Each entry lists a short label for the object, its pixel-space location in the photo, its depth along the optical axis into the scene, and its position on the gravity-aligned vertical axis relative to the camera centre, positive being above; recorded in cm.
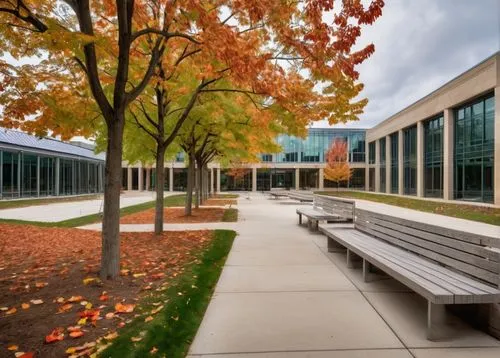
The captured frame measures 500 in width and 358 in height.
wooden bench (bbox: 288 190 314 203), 2217 -110
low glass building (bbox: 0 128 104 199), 2952 +107
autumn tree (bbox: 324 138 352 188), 5128 +270
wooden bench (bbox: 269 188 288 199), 2974 -122
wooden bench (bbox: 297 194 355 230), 1008 -102
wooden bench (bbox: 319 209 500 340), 364 -111
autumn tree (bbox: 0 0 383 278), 562 +242
